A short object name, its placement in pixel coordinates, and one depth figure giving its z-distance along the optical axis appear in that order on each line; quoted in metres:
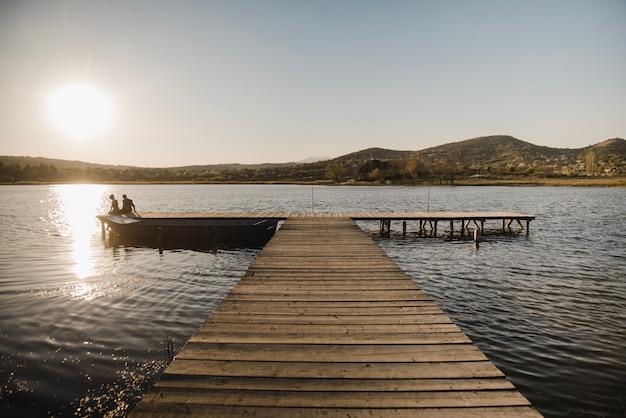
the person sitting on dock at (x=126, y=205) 24.86
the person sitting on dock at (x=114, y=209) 24.88
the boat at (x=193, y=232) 22.59
